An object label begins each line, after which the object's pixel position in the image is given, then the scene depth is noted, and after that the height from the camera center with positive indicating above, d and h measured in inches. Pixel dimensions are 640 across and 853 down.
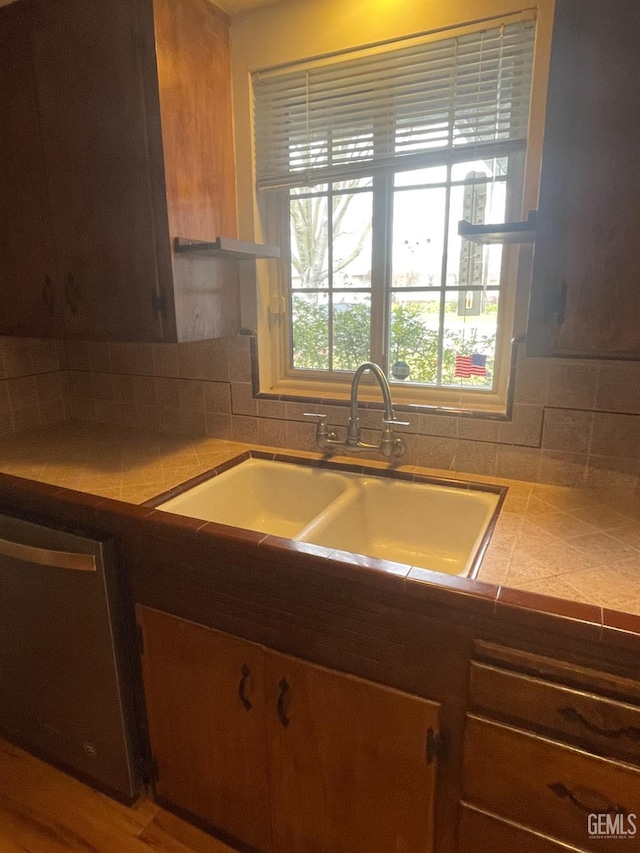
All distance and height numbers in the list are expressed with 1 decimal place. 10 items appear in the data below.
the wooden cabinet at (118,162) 55.1 +15.8
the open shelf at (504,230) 42.8 +5.5
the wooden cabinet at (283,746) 41.6 -39.9
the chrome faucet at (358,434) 58.8 -16.5
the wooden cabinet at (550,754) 33.6 -31.2
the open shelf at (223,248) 55.3 +5.7
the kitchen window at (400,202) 55.1 +11.5
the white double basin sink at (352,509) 56.0 -24.4
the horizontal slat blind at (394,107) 53.3 +21.3
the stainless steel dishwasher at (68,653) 52.3 -38.7
